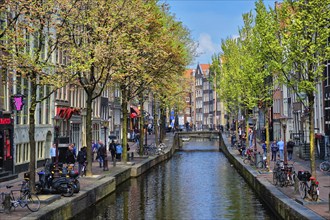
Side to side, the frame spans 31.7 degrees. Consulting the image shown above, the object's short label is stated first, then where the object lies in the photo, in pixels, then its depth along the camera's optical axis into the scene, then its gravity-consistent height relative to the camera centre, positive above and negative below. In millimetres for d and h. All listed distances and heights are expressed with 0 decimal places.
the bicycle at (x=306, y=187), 23328 -2245
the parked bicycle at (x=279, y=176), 29750 -2245
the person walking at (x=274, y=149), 51219 -1463
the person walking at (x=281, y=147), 50844 -1264
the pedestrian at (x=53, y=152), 41938 -1305
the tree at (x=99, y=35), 31655 +5590
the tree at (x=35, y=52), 23609 +3397
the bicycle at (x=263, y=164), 41169 -2244
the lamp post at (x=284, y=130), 33862 +162
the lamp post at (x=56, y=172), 28062 -1845
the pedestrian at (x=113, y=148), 47916 -1223
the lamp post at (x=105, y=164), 38656 -2026
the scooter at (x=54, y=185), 25078 -2247
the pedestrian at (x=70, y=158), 35469 -1471
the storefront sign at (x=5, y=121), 34238 +793
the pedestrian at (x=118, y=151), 49688 -1490
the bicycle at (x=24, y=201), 20438 -2456
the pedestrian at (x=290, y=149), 50656 -1441
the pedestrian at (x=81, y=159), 36969 -1605
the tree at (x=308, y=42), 26516 +4201
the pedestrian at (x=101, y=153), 41306 -1397
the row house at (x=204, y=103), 165375 +9285
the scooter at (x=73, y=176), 25900 -1990
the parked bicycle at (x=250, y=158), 46184 -2123
